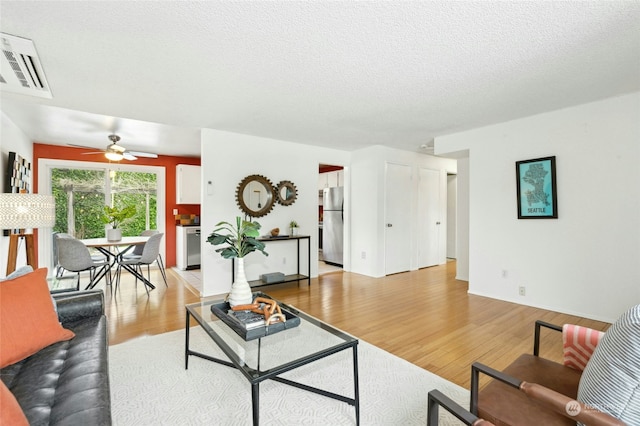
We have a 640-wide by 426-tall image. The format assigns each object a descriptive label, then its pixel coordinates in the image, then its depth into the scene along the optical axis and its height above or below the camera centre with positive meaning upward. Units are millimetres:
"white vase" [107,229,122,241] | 4152 -289
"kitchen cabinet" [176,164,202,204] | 5965 +612
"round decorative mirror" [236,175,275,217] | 4359 +268
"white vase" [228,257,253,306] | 2113 -567
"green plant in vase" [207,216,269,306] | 2117 -269
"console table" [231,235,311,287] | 4211 -742
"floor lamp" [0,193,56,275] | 2082 +10
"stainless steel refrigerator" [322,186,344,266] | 6140 -242
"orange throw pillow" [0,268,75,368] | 1408 -532
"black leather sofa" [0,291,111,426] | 1067 -707
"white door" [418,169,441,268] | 5863 -88
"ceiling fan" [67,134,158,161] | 4211 +913
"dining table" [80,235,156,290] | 3957 -400
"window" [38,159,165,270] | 5132 +380
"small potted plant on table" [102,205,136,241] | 4129 -42
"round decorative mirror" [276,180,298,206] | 4727 +329
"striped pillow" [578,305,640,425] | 899 -517
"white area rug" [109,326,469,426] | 1668 -1125
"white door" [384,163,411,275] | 5312 -97
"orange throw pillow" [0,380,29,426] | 800 -537
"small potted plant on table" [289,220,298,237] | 4797 -228
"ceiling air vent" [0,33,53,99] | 1963 +1115
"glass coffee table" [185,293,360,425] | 1406 -721
